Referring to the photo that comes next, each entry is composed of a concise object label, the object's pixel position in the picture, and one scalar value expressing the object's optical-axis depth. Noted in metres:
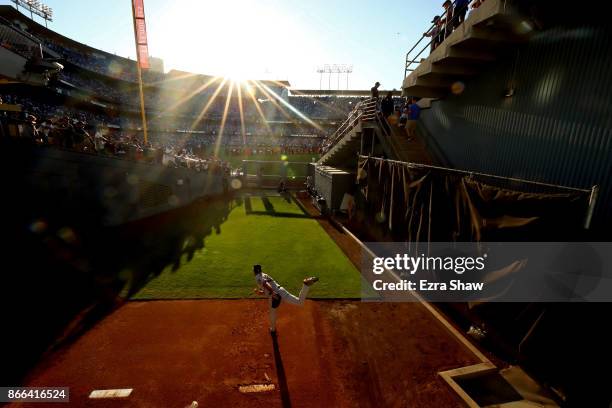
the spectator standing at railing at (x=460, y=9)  9.31
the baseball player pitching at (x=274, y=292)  6.45
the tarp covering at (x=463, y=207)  4.79
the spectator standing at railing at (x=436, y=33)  10.66
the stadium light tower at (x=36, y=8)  42.30
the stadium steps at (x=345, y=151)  17.64
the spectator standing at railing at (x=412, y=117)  14.09
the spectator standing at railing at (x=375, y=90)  15.53
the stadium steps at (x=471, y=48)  7.18
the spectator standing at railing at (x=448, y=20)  9.98
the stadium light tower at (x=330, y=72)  89.44
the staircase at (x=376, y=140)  13.35
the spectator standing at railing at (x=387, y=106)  14.72
